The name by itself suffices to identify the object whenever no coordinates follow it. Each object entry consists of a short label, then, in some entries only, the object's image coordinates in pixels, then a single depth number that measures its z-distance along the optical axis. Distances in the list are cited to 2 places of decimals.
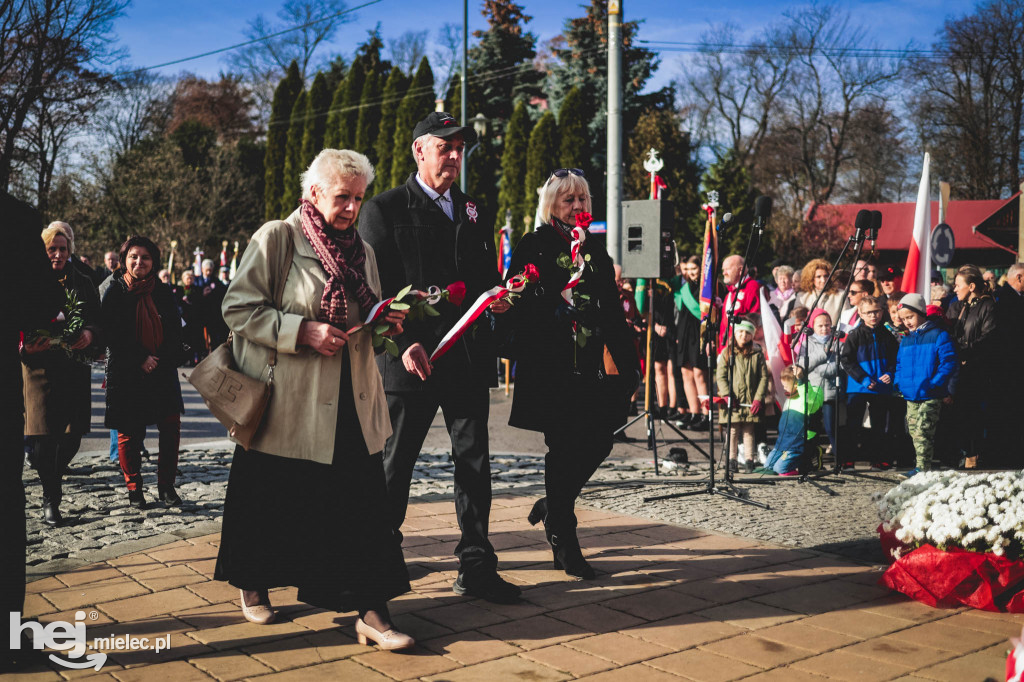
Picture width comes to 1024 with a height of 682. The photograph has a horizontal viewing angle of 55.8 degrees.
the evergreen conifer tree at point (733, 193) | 26.95
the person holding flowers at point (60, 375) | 6.03
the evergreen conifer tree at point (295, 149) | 43.34
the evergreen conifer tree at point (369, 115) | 41.78
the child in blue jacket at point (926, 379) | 8.33
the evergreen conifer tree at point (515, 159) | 33.66
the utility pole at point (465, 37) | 27.36
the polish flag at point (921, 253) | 10.61
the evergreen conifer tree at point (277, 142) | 44.25
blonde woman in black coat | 4.89
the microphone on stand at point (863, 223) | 7.26
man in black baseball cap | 4.42
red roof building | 36.06
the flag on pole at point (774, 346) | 8.62
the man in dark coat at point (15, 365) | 3.59
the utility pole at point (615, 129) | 12.34
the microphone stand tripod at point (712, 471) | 6.74
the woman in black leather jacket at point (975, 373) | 9.23
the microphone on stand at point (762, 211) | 6.86
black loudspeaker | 9.30
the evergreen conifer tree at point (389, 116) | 40.25
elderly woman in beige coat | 3.80
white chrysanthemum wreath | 4.42
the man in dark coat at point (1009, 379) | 9.20
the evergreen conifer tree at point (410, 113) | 37.78
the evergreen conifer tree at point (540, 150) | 32.56
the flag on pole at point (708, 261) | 9.70
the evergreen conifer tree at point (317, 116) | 43.69
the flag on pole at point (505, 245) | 15.10
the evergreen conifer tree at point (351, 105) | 42.44
